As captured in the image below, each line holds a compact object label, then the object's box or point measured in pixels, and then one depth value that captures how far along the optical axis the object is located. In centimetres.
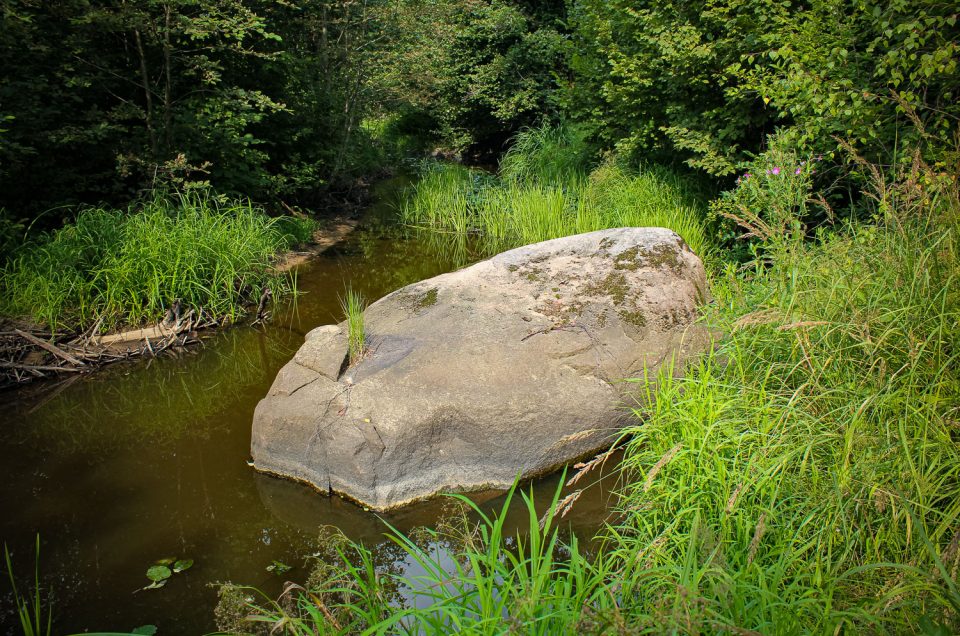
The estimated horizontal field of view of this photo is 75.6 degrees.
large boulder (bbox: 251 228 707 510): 362
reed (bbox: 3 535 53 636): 272
